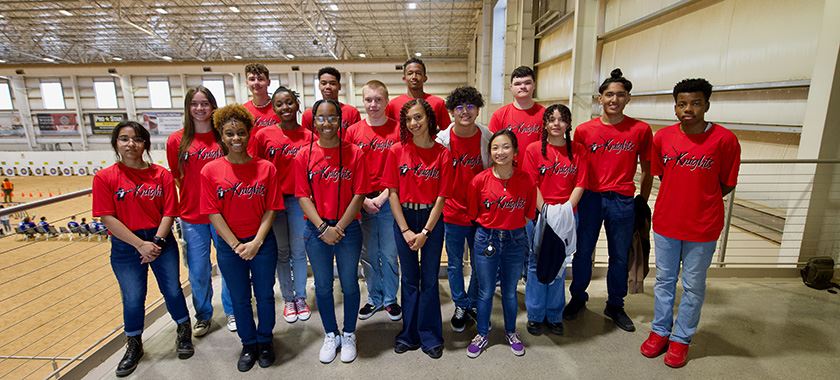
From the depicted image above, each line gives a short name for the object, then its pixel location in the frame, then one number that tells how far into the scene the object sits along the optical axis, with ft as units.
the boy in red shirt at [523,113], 9.46
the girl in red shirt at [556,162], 8.80
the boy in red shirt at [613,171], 9.04
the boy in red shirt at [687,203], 7.82
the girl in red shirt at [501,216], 8.22
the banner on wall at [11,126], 77.25
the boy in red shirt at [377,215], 9.47
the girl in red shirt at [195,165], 9.12
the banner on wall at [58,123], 76.18
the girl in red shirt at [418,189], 8.07
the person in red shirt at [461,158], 8.51
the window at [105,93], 75.46
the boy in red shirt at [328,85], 10.46
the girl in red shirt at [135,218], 8.01
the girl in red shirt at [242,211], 7.81
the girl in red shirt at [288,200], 9.55
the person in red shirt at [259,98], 10.21
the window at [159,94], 75.15
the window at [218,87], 73.56
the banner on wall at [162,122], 73.00
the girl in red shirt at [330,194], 8.18
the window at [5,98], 76.84
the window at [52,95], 76.33
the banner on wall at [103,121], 75.72
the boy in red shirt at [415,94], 10.47
